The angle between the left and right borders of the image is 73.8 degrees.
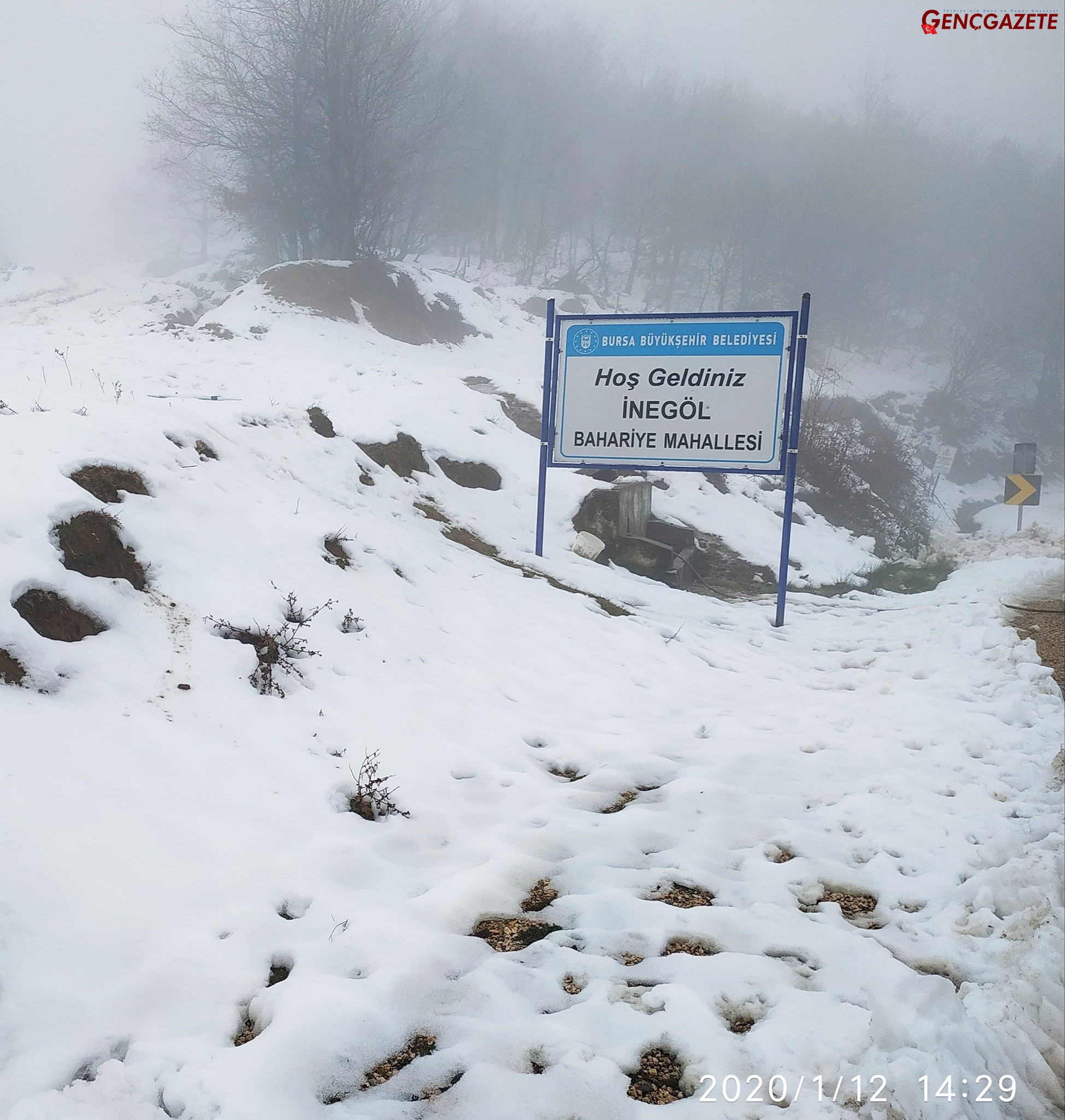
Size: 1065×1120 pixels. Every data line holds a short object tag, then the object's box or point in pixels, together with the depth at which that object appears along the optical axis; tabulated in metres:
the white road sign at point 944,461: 35.72
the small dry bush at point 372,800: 3.08
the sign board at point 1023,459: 19.36
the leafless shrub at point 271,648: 3.61
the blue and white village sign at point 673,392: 7.11
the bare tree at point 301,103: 26.77
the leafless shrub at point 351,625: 4.42
